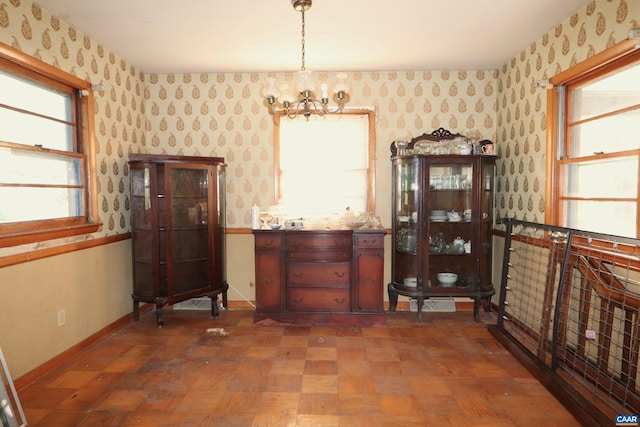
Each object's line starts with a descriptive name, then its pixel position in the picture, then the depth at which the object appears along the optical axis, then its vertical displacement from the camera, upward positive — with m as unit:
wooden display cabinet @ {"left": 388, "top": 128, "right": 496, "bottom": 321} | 4.15 -0.28
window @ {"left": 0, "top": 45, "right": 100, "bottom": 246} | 2.81 +0.33
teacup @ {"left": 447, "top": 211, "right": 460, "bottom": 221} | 4.21 -0.22
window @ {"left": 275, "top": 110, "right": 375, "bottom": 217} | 4.70 +0.38
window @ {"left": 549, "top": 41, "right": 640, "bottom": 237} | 2.70 +0.36
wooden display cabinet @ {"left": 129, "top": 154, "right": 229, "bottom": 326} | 3.97 -0.32
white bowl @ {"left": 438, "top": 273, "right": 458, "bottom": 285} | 4.25 -0.87
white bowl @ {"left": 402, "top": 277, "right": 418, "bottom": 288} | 4.25 -0.91
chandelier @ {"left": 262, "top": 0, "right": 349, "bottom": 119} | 2.77 +0.73
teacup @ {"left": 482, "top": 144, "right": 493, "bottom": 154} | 4.28 +0.46
